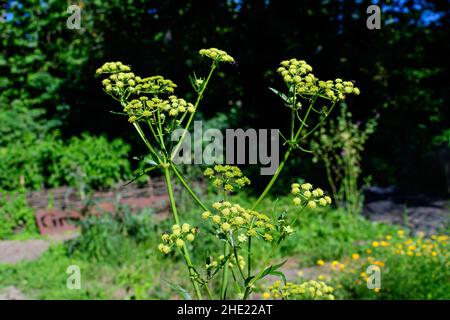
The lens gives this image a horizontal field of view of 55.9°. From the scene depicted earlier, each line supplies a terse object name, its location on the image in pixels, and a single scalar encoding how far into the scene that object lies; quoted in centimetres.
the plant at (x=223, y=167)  135
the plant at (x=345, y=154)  546
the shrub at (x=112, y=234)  481
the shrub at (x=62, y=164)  698
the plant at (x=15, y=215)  629
